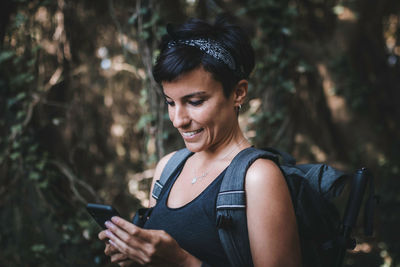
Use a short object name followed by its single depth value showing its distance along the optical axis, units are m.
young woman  1.25
